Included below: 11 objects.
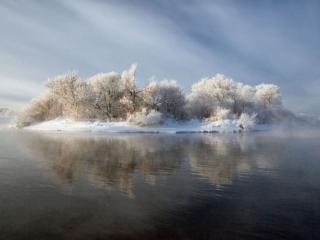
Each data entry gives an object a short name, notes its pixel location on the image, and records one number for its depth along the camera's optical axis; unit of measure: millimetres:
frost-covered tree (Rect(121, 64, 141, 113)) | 74438
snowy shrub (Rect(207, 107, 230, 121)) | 75562
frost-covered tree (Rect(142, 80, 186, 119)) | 74350
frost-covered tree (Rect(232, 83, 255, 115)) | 91775
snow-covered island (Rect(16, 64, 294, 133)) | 67188
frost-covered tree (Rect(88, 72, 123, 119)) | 74312
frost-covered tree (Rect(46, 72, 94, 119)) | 72375
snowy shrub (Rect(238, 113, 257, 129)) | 74438
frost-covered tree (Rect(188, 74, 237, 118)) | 85438
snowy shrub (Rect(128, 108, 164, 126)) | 64875
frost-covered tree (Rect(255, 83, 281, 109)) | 109312
